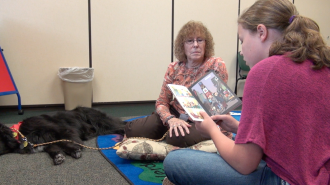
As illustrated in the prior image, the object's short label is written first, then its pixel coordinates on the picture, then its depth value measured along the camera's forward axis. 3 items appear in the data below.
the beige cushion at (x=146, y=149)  1.65
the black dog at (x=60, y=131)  1.83
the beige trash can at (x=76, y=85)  3.41
